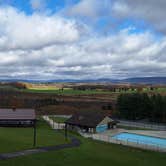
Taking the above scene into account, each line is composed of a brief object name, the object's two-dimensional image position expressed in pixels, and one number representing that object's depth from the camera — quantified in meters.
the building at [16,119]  50.62
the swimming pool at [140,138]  40.98
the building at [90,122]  47.69
